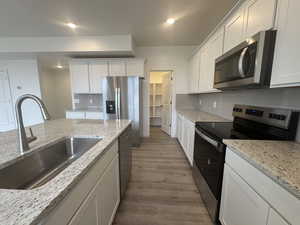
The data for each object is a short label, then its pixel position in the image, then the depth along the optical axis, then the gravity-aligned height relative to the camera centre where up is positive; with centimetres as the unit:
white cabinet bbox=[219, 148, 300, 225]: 64 -59
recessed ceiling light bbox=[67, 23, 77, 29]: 265 +145
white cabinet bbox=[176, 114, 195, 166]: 221 -73
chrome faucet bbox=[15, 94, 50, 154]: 90 -15
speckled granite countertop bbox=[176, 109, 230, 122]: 217 -34
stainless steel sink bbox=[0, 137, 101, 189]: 82 -51
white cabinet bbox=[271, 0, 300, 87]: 89 +38
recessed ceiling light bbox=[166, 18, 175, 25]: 247 +147
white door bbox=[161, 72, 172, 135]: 419 -17
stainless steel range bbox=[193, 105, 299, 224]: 118 -36
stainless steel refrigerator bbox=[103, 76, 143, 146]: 324 -5
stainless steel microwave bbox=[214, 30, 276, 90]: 108 +35
